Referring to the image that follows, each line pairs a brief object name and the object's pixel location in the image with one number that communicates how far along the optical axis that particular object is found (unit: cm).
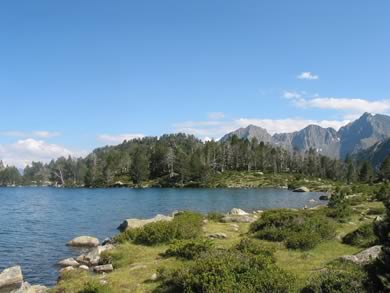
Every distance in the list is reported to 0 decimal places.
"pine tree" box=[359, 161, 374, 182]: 17270
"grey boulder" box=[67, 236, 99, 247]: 3666
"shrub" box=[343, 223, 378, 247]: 2634
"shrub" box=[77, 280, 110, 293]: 1703
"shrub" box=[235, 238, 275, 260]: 2246
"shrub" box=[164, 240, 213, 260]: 2305
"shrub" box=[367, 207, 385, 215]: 4246
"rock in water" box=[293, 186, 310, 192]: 13312
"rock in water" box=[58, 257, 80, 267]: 2786
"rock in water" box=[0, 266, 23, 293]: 2370
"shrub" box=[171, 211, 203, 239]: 3053
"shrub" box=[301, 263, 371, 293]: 1384
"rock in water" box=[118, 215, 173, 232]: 3863
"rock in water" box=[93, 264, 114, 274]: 2417
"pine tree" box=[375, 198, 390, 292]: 1189
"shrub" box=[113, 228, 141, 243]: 3108
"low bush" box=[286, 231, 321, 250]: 2591
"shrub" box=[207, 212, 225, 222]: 4325
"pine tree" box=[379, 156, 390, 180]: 14726
